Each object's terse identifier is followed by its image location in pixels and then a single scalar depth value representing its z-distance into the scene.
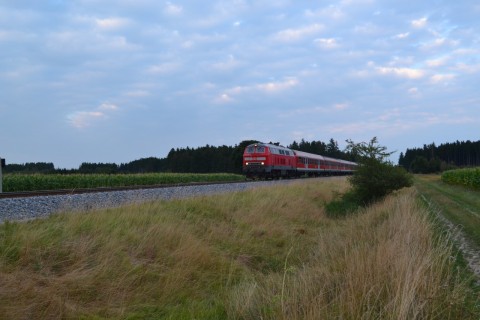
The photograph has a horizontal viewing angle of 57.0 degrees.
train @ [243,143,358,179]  34.59
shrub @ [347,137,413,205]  24.53
